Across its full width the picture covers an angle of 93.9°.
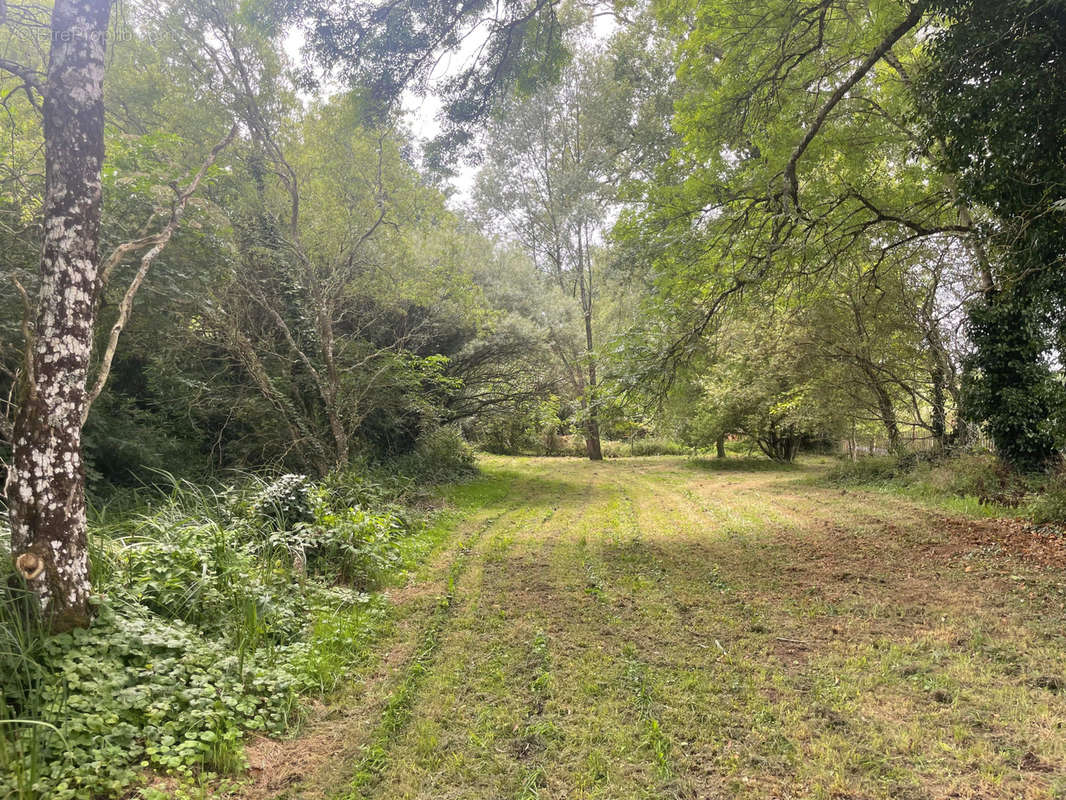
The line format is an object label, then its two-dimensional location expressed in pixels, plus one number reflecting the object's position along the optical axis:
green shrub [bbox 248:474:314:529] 5.15
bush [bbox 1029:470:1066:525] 6.30
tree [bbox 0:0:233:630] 2.63
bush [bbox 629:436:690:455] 24.73
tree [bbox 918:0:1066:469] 5.17
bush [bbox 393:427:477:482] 11.72
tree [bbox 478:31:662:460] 15.81
